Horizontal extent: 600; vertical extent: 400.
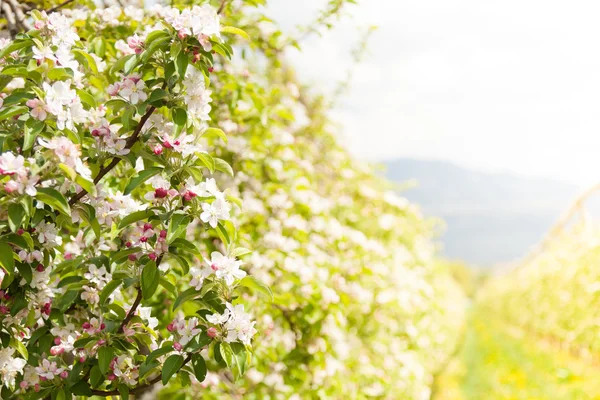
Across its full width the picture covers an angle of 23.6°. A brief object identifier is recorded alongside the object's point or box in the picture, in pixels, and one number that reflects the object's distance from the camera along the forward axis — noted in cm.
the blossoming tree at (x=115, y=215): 198
